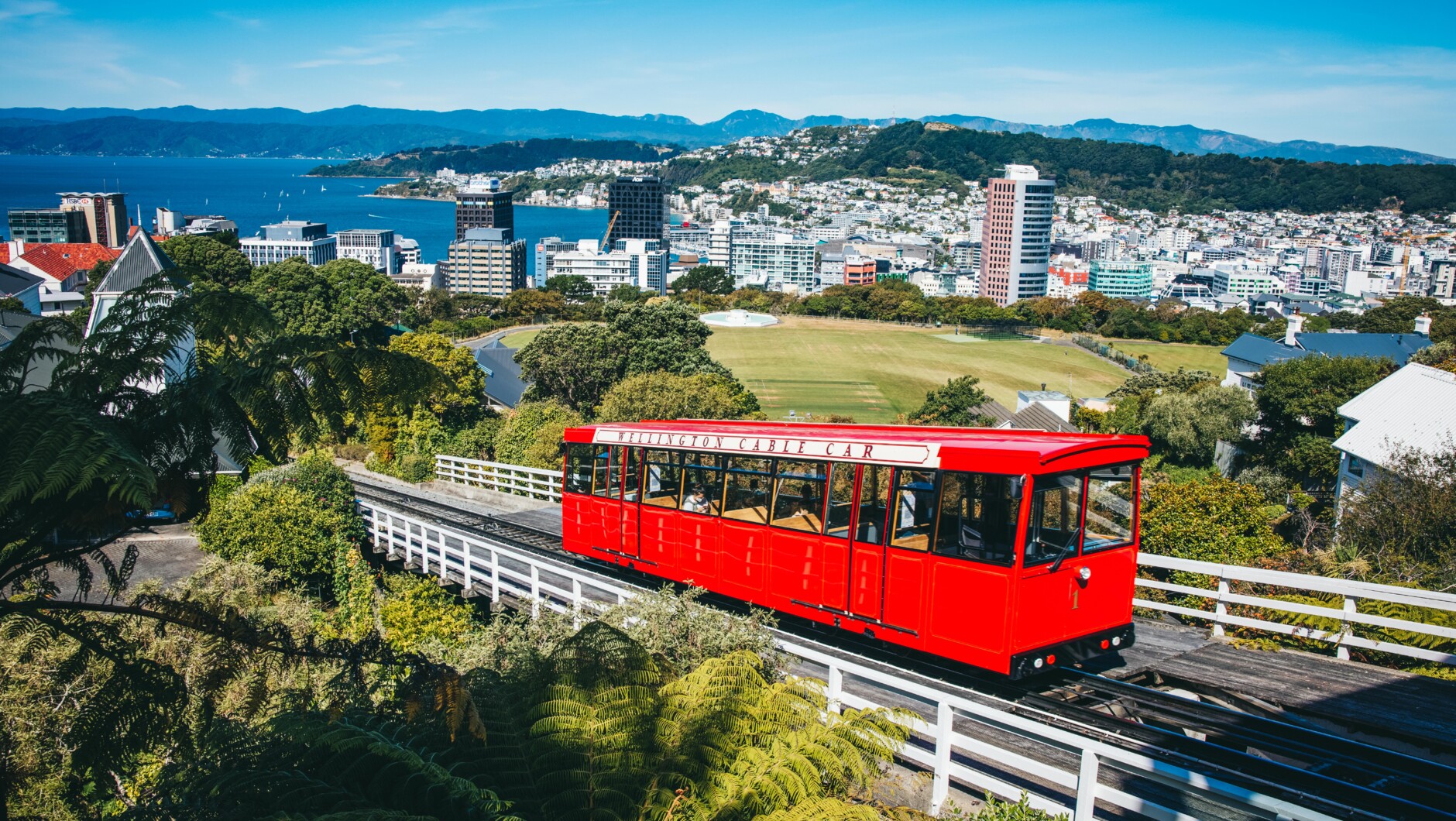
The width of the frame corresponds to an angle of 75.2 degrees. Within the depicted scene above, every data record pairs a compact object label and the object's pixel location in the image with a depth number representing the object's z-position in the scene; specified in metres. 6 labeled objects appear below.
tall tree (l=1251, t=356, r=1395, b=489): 40.38
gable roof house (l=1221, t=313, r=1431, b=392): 57.78
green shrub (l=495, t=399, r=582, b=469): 29.22
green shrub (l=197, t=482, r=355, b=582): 19.77
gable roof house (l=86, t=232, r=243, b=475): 44.81
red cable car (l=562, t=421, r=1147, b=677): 9.52
